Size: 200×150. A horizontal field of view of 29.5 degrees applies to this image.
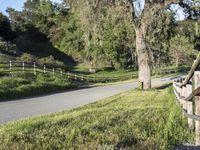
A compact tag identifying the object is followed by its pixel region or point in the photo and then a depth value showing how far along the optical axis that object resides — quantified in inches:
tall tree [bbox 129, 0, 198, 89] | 982.0
